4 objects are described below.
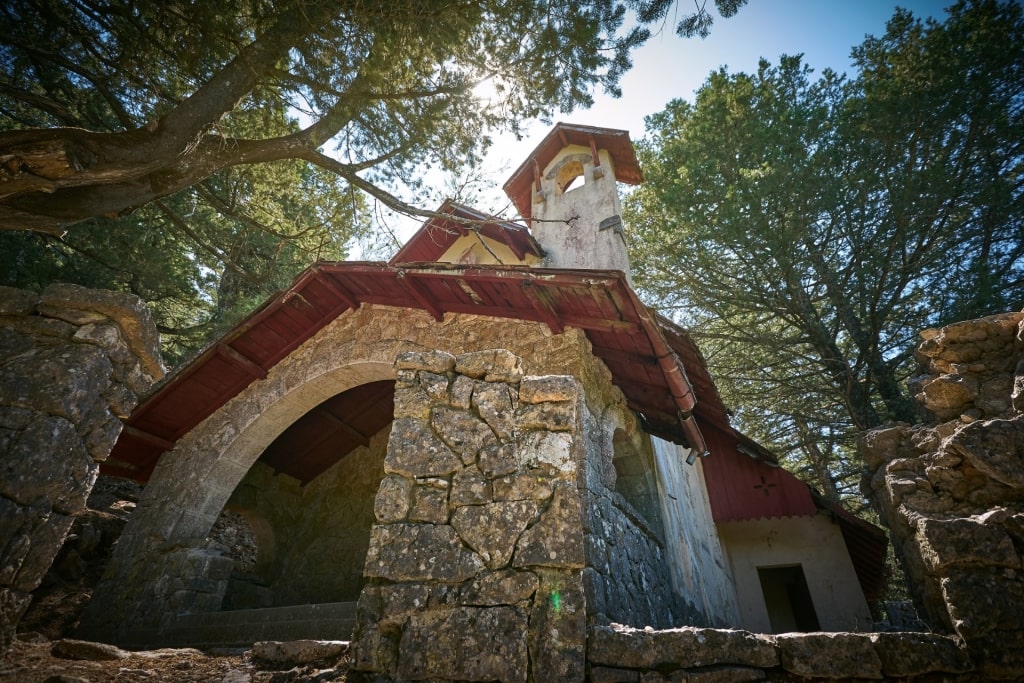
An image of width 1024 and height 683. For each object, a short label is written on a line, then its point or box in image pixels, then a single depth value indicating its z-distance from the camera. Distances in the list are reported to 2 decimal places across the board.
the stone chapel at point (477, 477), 2.30
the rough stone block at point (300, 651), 3.34
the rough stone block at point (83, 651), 3.65
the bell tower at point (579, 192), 7.80
